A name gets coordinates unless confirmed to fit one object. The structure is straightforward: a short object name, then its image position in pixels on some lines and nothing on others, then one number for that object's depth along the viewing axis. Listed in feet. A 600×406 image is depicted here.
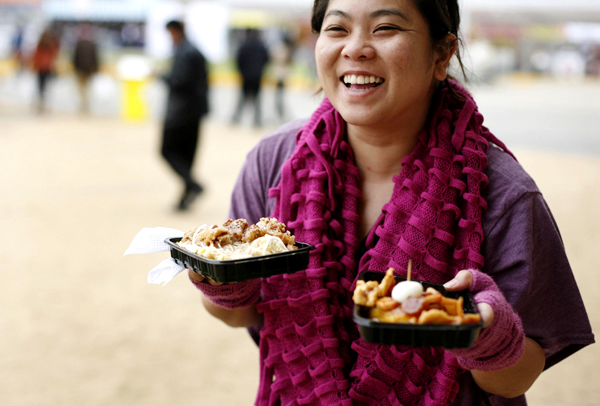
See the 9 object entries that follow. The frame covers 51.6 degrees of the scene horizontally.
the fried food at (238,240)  4.97
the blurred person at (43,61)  48.78
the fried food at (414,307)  4.00
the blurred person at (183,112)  23.15
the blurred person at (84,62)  48.93
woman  5.41
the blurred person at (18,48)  70.78
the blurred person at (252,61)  43.27
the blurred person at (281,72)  45.16
